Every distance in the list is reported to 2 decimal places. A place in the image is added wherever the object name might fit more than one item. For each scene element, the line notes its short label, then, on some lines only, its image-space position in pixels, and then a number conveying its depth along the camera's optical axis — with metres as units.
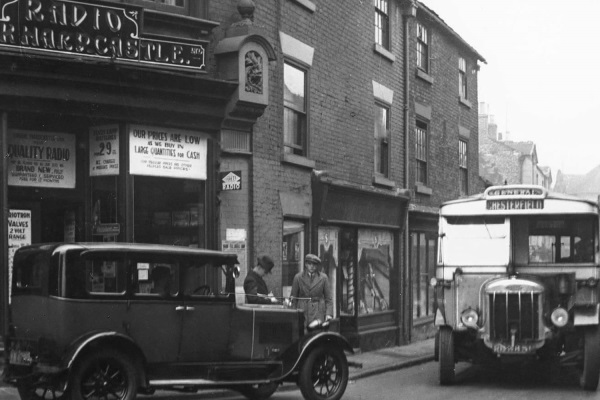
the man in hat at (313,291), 13.32
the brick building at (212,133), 11.68
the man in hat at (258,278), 12.05
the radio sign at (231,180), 12.91
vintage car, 8.76
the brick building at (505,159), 51.09
